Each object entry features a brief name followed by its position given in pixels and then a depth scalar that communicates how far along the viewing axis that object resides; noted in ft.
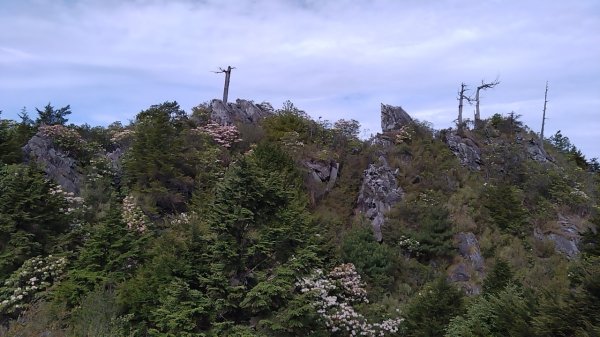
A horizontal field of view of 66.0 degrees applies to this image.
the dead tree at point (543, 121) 105.56
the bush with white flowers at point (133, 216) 54.24
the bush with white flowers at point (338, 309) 45.68
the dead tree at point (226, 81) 104.01
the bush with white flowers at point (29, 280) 45.19
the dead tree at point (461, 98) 114.54
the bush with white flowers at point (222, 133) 77.66
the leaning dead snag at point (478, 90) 119.17
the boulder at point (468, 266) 59.72
